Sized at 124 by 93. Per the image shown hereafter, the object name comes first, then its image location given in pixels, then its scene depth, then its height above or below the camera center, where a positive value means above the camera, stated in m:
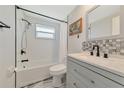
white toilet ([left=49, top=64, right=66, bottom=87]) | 1.71 -0.69
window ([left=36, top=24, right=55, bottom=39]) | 2.22 +0.44
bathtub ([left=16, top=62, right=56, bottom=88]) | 1.64 -0.75
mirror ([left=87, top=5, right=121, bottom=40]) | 1.08 +0.41
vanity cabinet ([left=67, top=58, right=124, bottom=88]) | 0.58 -0.34
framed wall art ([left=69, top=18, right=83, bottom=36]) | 1.79 +0.48
